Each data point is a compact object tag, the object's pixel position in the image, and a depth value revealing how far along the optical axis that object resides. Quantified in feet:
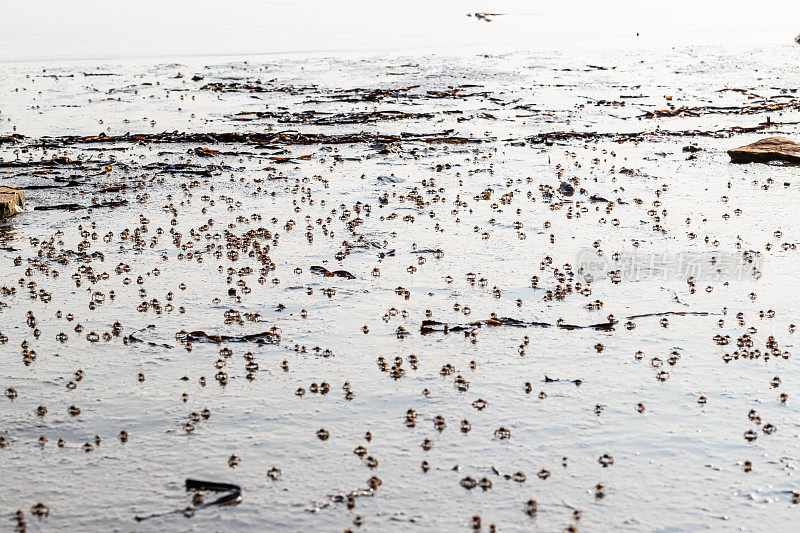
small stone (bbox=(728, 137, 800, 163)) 43.32
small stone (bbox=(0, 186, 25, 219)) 34.12
